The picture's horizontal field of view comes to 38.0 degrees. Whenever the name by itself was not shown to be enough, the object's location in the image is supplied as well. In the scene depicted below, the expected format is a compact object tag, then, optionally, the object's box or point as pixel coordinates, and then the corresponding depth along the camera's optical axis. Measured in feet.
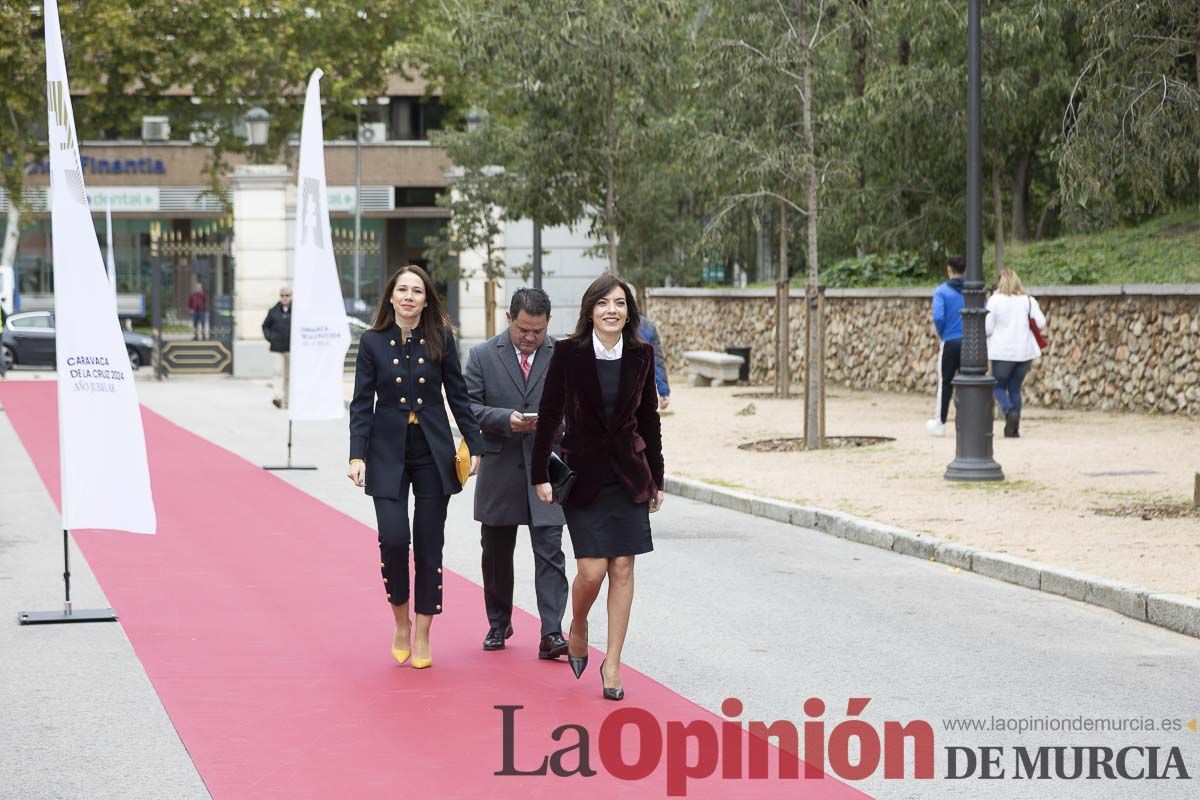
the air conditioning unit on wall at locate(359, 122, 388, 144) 206.08
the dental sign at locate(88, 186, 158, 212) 204.23
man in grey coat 26.55
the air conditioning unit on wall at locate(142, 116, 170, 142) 152.79
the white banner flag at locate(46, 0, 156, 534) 29.40
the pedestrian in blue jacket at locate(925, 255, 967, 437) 63.41
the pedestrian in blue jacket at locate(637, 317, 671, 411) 33.14
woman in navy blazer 25.55
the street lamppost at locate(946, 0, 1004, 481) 48.24
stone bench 99.35
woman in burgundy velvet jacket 23.73
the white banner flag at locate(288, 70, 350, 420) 55.98
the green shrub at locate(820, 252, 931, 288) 99.71
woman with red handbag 61.57
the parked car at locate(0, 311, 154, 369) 130.11
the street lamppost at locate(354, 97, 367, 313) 124.41
